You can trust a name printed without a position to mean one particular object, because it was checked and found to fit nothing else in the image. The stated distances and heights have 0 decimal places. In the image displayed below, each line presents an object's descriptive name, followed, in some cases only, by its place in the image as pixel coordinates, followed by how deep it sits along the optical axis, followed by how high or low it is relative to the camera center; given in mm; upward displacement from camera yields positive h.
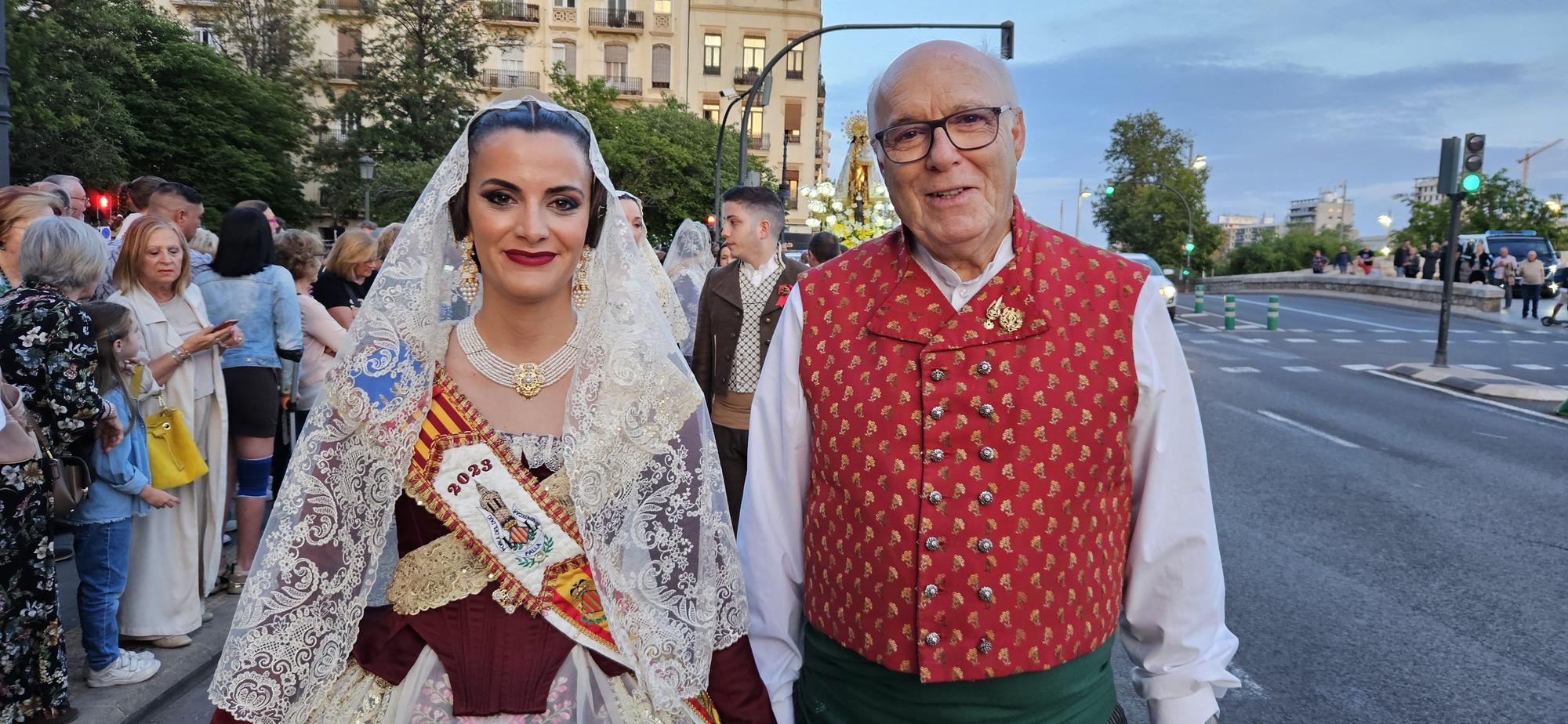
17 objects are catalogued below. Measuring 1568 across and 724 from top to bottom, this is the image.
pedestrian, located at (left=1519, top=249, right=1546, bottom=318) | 25078 -44
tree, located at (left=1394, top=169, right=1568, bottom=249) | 42125 +2637
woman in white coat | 4582 -856
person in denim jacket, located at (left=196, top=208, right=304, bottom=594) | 5406 -642
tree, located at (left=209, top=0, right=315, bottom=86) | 39219 +7557
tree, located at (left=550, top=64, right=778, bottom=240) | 38469 +3630
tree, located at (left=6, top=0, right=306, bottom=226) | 24672 +3534
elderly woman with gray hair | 3523 -675
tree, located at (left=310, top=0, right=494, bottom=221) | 41625 +5984
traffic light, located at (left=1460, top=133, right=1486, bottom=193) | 14656 +1665
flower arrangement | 14516 +540
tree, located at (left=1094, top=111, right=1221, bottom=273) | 57219 +3759
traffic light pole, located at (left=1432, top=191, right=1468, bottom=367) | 15000 +62
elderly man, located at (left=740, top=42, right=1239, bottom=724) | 1848 -366
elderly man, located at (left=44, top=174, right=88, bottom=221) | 6211 +211
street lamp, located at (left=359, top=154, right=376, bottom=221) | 22828 +1512
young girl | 4113 -1215
